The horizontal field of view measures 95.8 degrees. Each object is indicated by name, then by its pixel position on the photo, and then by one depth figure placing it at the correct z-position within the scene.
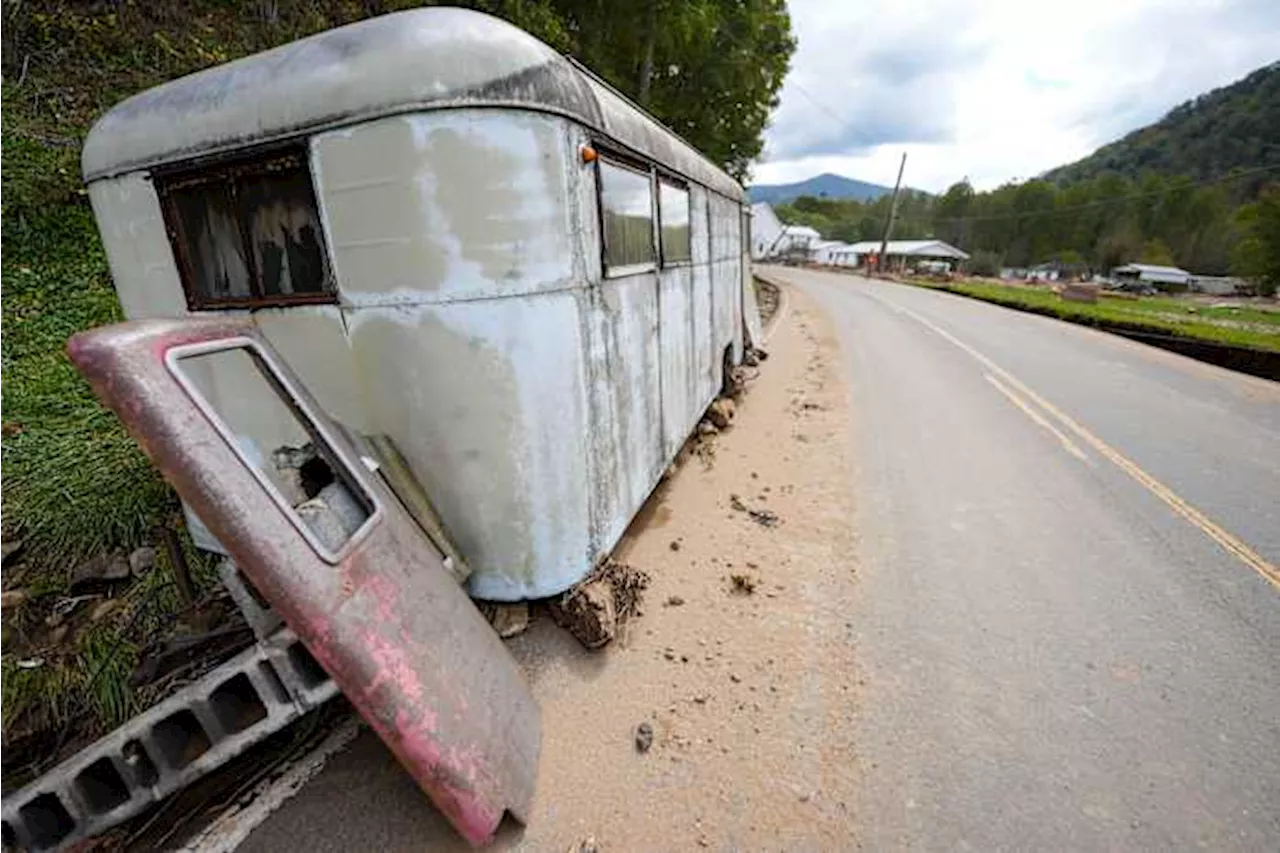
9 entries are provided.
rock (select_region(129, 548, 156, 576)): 3.91
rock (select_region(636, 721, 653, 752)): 2.70
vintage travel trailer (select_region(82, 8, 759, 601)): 2.55
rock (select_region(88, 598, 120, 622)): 3.65
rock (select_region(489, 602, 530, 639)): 3.29
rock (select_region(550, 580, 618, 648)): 3.23
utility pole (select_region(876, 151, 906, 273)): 36.79
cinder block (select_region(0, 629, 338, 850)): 2.28
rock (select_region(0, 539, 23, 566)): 3.91
